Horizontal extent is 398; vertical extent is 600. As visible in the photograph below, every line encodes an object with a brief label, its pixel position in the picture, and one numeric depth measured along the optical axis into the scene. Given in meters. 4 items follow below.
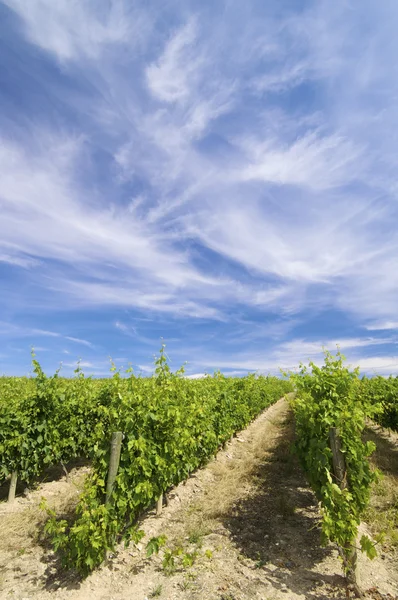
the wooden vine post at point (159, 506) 7.26
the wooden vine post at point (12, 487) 8.56
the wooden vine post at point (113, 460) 5.41
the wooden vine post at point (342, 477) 4.88
